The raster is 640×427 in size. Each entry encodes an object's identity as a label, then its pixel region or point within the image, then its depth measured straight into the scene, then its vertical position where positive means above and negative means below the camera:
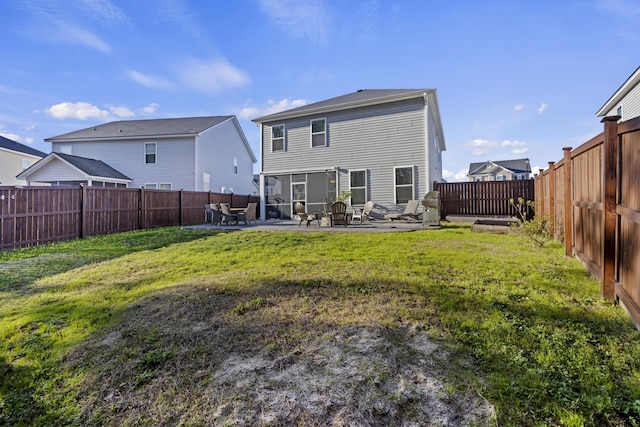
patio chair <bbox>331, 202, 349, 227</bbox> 10.57 -0.17
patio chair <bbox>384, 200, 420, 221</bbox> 11.79 -0.13
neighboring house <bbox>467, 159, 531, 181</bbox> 42.09 +5.72
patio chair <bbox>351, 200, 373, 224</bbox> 12.65 -0.16
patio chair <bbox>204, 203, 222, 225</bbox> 12.66 -0.08
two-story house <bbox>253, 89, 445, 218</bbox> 12.91 +2.85
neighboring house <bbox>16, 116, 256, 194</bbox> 17.23 +3.79
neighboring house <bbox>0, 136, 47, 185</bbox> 23.20 +4.53
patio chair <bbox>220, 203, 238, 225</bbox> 12.59 -0.17
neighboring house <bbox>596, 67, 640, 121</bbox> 12.05 +5.13
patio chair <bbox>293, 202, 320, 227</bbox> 10.78 -0.24
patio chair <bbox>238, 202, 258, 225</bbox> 12.36 -0.17
